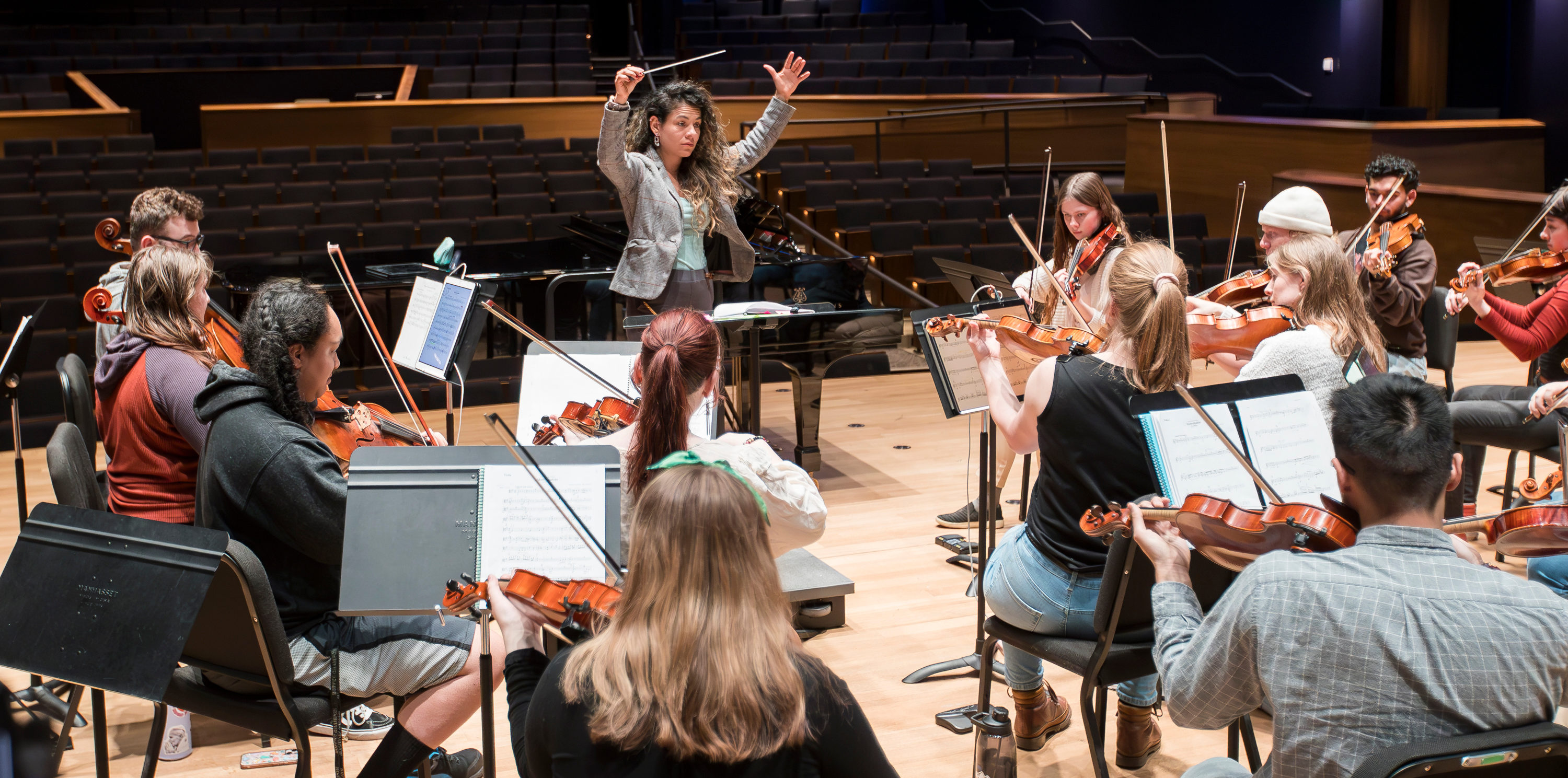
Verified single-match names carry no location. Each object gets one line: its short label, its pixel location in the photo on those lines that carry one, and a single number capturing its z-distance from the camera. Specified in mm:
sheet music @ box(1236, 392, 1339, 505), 2080
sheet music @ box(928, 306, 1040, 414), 3102
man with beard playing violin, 3939
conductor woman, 4207
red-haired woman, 2117
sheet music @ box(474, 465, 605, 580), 1959
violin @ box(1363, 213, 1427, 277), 3992
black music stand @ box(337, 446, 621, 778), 1962
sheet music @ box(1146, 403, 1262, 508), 2029
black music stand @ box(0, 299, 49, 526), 3086
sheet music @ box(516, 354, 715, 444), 3197
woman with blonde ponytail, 2350
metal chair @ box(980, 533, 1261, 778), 2188
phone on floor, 2766
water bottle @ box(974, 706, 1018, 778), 2389
